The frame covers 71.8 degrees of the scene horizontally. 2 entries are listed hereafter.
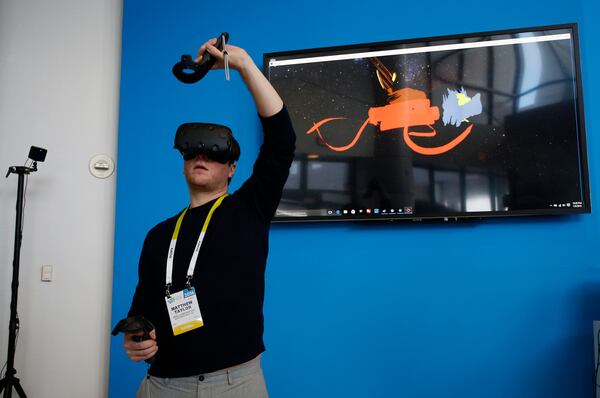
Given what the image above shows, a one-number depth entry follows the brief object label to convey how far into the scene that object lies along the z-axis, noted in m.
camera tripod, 2.27
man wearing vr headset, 1.12
